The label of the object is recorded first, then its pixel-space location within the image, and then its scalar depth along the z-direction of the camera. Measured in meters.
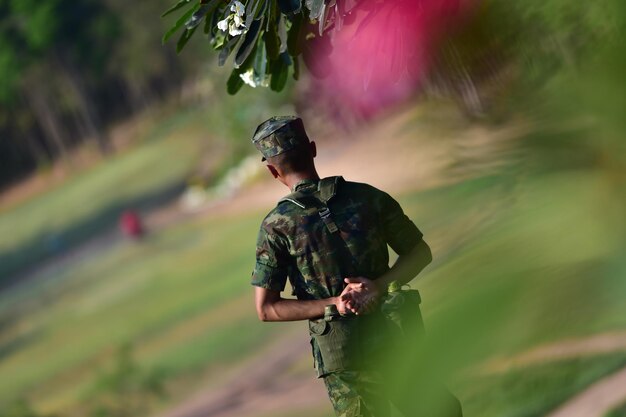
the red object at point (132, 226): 58.09
